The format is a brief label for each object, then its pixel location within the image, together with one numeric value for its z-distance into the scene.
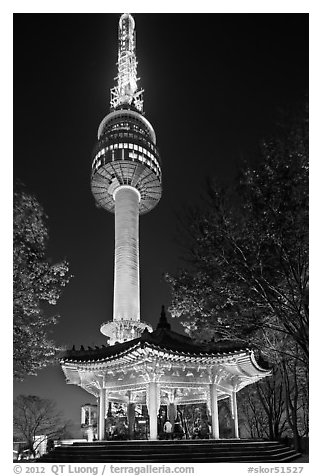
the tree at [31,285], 11.40
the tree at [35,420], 27.06
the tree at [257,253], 9.11
